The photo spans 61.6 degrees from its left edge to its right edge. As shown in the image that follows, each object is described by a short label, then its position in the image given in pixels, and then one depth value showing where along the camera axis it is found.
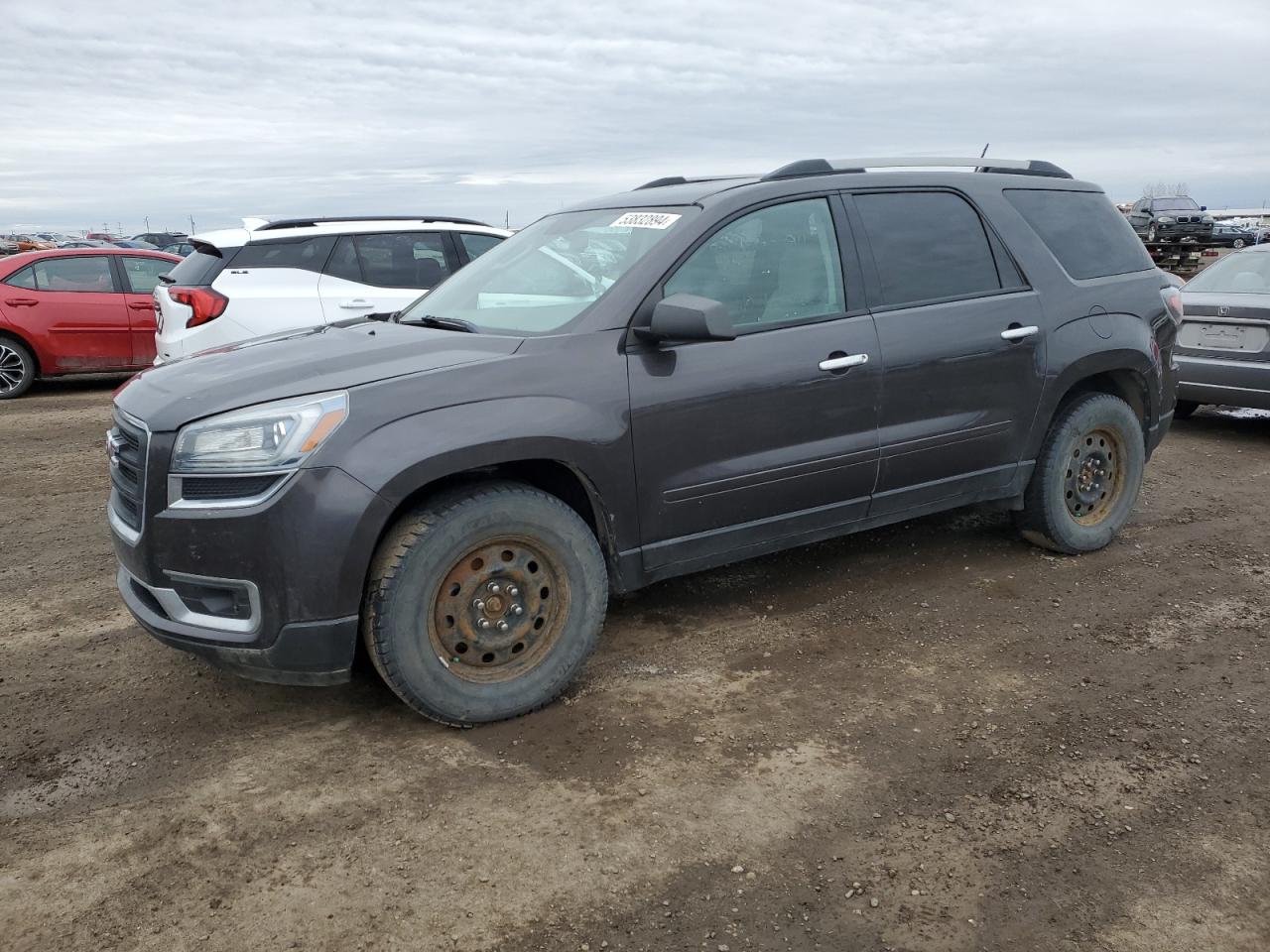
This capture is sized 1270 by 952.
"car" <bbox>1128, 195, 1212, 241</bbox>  32.91
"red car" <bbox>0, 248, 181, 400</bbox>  10.85
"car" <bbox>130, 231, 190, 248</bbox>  46.88
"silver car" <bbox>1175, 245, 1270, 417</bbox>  7.71
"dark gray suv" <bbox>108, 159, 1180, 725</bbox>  3.29
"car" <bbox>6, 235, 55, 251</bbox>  43.45
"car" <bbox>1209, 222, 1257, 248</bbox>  39.77
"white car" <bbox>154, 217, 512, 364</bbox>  7.85
